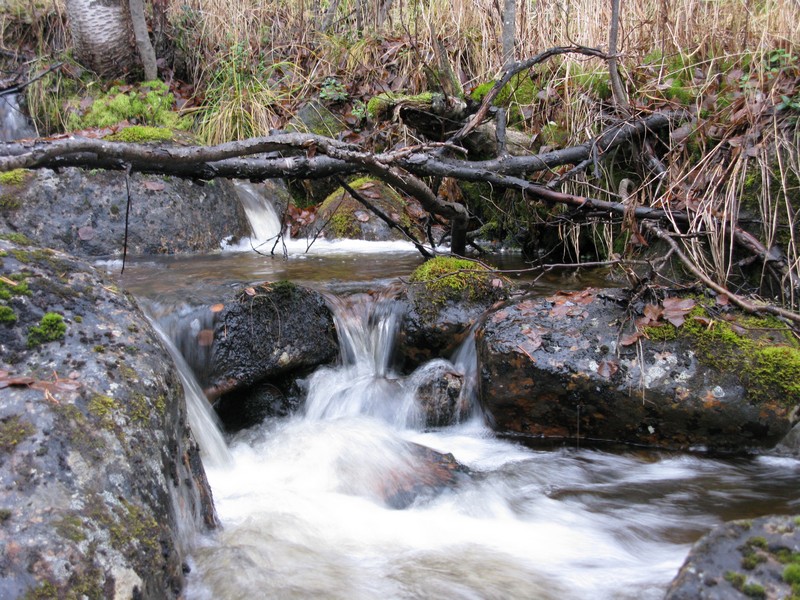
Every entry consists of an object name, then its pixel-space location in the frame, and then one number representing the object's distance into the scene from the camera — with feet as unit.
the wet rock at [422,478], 10.60
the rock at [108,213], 20.34
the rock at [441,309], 14.46
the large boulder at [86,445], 5.82
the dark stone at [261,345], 13.09
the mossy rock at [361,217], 24.90
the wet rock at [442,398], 13.60
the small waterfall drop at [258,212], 25.14
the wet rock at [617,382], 11.58
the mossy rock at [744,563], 5.45
